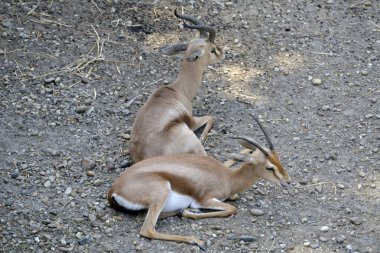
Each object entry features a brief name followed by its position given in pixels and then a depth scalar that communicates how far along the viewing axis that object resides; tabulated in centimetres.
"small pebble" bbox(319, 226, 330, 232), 1500
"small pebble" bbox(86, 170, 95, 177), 1639
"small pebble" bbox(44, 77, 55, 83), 1920
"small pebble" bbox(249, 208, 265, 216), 1548
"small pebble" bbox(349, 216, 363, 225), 1518
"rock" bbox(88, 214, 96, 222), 1510
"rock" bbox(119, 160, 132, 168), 1670
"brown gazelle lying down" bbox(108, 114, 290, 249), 1492
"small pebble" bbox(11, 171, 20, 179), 1616
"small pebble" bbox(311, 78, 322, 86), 1952
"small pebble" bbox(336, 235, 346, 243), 1473
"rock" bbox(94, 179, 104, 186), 1615
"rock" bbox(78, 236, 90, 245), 1455
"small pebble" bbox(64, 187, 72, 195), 1583
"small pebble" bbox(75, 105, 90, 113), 1828
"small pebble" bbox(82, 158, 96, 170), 1659
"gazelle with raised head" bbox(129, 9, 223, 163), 1636
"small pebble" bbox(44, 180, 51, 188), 1600
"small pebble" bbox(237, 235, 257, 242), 1472
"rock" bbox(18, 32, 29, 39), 2056
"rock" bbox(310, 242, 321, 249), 1459
